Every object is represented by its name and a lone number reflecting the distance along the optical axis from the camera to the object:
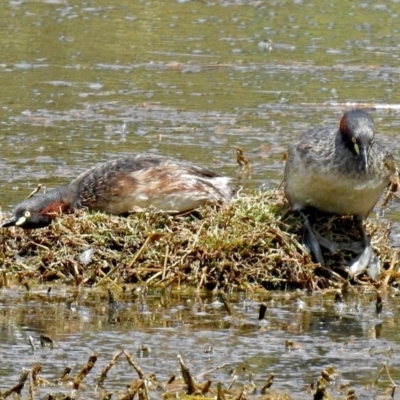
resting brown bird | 20.03
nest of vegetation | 18.45
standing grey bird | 18.83
